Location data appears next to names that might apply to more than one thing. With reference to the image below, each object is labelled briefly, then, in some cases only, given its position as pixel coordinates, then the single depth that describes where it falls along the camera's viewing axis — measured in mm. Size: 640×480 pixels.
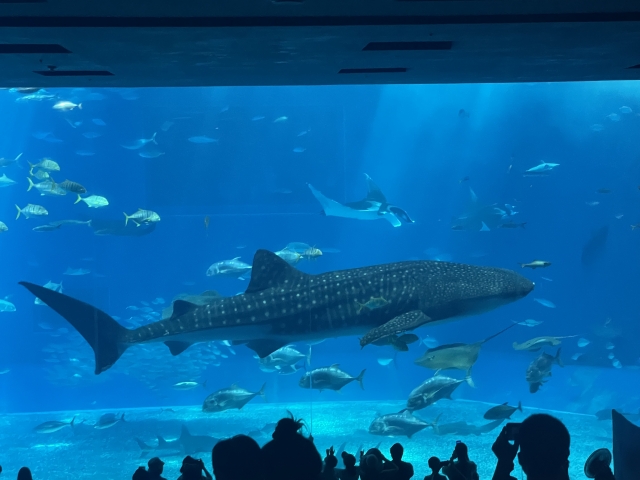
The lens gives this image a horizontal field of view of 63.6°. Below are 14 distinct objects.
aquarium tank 5352
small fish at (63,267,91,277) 17816
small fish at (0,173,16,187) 15986
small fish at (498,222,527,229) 14462
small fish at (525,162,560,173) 15023
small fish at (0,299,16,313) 15815
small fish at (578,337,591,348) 16002
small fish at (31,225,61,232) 13288
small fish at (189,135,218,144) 18292
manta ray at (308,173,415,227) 14273
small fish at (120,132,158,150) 16141
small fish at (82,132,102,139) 17848
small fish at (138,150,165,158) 16328
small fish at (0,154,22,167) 14472
